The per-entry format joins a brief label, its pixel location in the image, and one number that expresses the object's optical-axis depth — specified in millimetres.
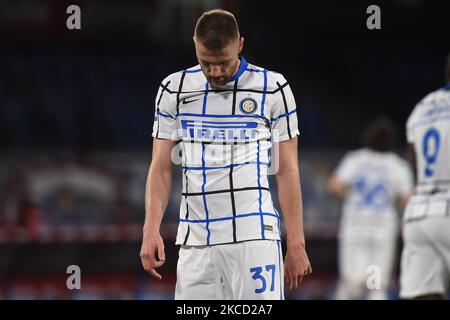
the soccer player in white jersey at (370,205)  19594
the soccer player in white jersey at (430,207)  11711
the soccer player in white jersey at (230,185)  8516
